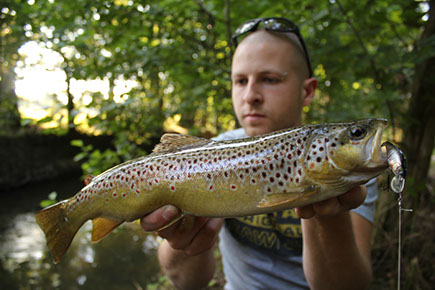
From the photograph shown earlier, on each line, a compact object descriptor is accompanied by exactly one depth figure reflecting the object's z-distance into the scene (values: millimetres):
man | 488
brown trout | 373
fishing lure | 320
